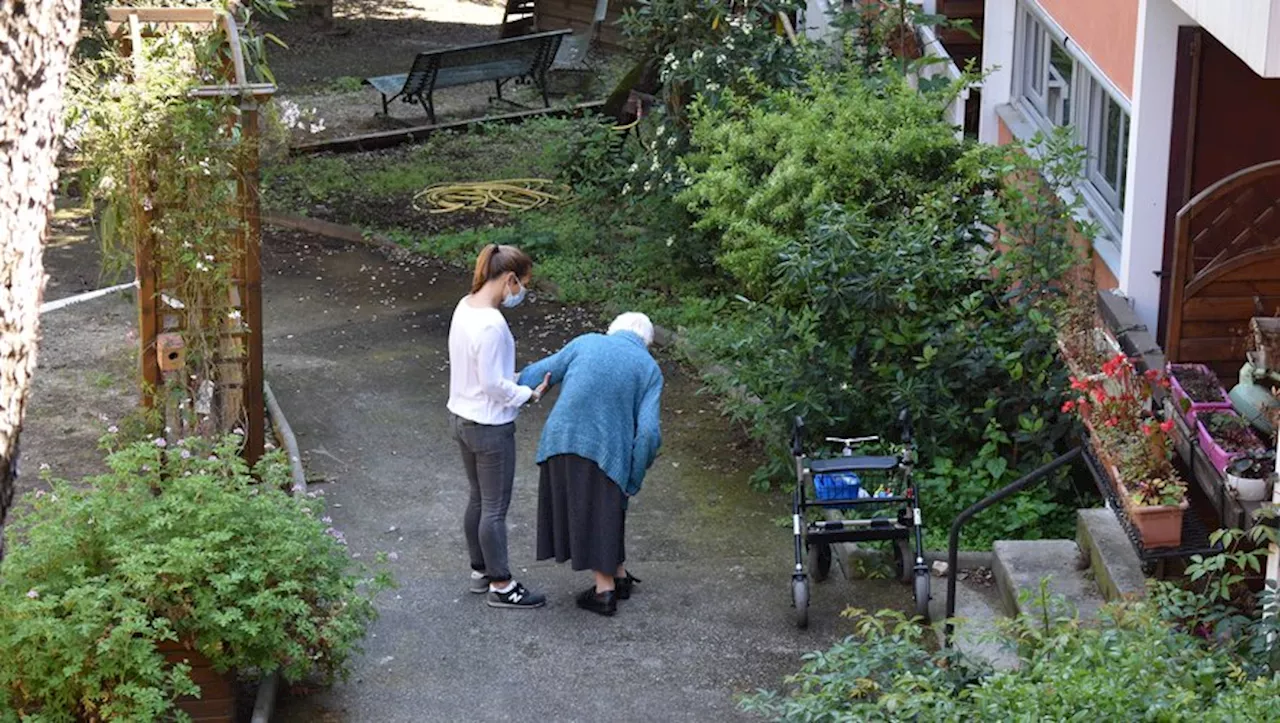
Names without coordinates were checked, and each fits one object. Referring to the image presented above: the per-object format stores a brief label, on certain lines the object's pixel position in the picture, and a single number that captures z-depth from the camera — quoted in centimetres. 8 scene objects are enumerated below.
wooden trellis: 972
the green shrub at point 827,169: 1088
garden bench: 2008
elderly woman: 880
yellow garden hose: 1709
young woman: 876
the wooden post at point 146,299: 968
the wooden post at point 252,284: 988
